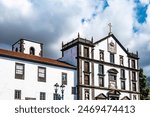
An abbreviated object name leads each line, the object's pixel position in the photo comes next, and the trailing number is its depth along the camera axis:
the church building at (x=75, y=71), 31.00
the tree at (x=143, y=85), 50.19
